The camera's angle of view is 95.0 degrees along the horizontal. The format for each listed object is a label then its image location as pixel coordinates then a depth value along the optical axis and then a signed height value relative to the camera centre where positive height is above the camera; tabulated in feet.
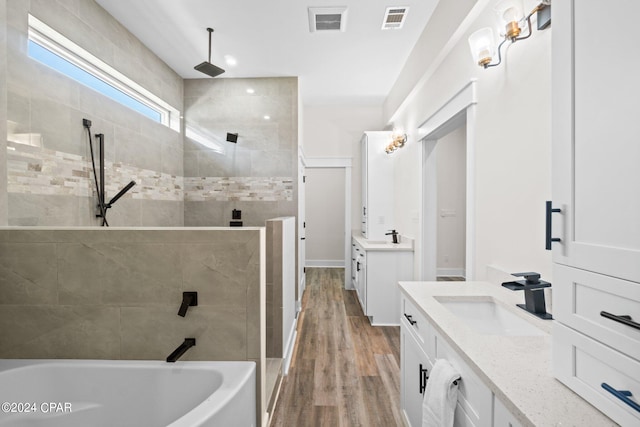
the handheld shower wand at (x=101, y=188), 7.70 +0.59
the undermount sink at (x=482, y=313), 4.55 -1.63
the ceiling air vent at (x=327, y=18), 8.11 +5.63
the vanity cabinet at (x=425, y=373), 2.86 -2.01
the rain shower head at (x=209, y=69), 9.09 +4.50
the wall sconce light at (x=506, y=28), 4.23 +3.01
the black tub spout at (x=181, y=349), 4.38 -2.08
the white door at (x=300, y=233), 12.57 -0.94
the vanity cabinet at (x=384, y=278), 10.95 -2.45
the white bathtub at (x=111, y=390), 4.16 -2.64
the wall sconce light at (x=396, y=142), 11.82 +2.96
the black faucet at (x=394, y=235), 12.14 -0.92
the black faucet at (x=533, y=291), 3.94 -1.07
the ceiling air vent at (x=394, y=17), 8.10 +5.65
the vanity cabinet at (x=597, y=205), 1.93 +0.07
